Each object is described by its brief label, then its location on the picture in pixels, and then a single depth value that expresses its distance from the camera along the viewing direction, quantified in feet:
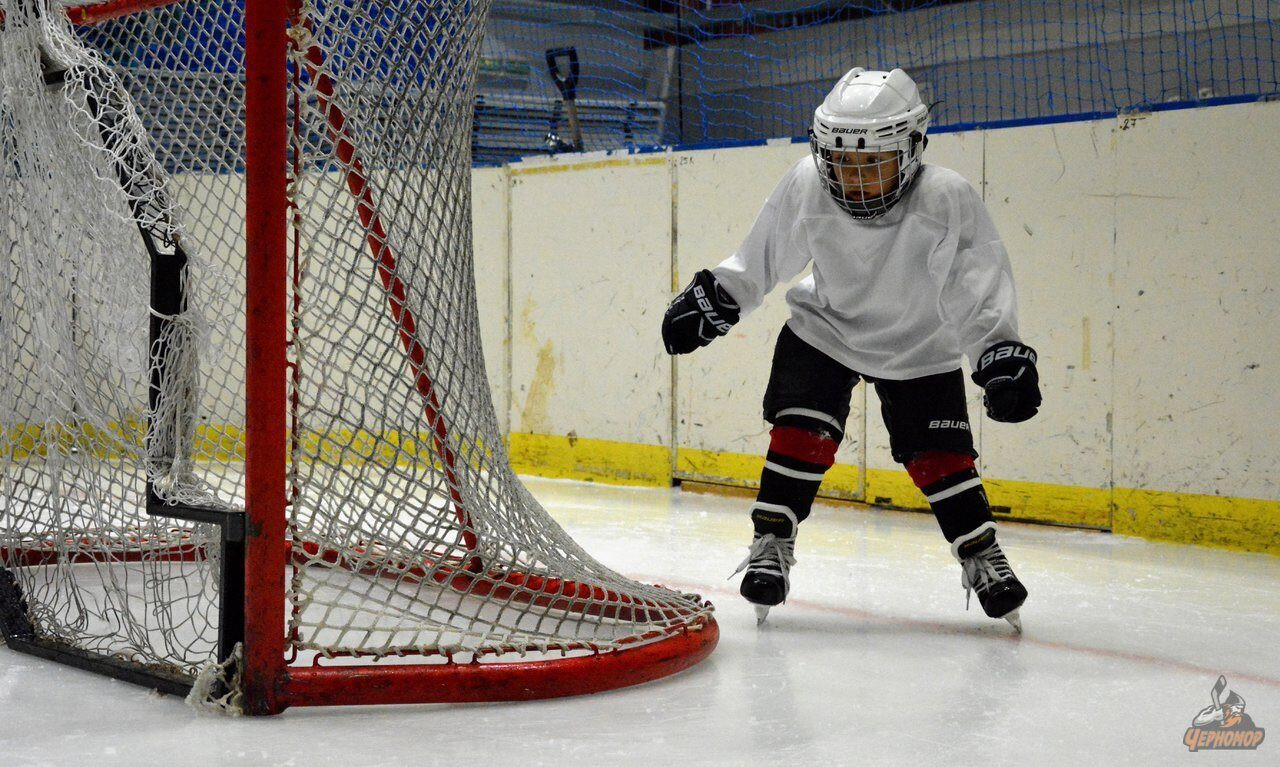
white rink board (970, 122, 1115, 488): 13.17
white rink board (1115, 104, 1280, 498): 12.19
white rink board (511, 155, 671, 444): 16.56
